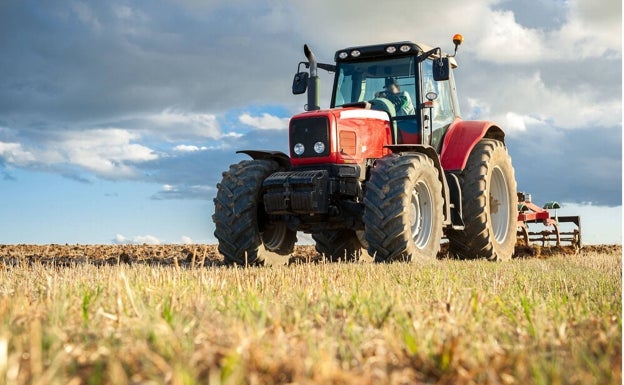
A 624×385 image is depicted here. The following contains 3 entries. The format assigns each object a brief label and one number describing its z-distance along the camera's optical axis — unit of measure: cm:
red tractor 862
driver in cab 995
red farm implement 1340
